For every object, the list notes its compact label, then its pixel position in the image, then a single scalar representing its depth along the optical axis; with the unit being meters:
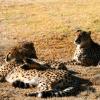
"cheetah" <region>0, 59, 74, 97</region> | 10.38
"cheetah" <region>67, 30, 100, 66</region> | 13.91
